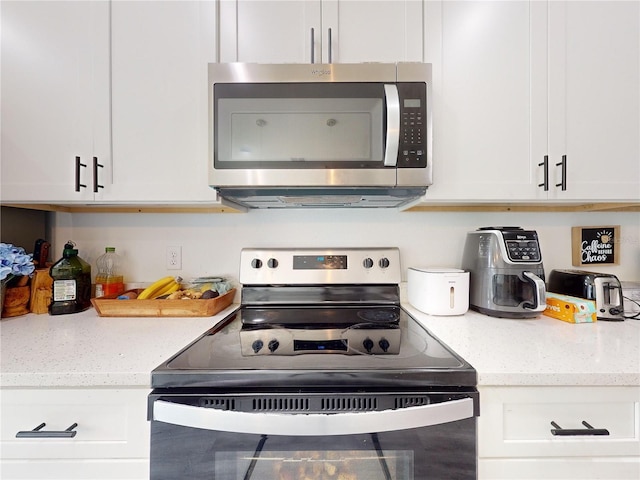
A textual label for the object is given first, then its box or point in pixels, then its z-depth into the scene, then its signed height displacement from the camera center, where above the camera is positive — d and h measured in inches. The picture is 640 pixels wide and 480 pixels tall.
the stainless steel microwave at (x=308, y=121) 40.1 +15.4
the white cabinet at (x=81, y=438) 28.7 -18.6
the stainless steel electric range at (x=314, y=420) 26.3 -15.4
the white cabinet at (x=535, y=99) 43.1 +19.7
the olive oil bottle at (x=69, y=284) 47.9 -7.2
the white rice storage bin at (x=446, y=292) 45.9 -8.1
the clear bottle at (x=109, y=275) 53.0 -6.4
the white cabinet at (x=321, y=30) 43.1 +29.4
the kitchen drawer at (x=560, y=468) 28.6 -21.5
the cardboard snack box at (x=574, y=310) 43.0 -10.1
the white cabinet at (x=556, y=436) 28.6 -18.4
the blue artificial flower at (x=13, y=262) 42.9 -3.2
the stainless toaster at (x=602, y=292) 44.9 -7.9
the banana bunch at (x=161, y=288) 49.3 -8.2
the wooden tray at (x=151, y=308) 46.1 -10.3
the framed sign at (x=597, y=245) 56.3 -1.1
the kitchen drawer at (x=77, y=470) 28.7 -21.5
